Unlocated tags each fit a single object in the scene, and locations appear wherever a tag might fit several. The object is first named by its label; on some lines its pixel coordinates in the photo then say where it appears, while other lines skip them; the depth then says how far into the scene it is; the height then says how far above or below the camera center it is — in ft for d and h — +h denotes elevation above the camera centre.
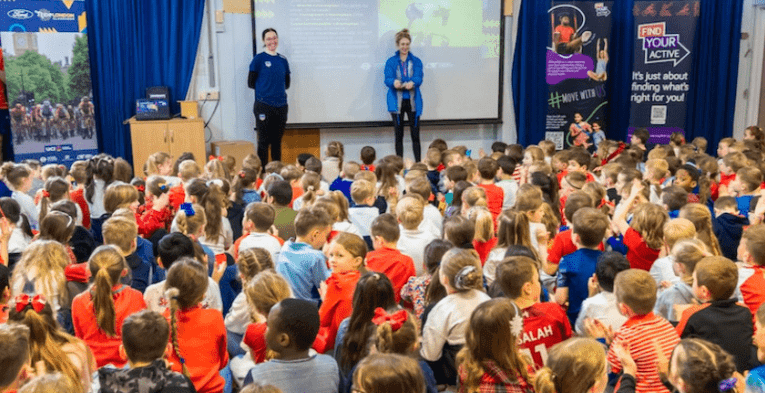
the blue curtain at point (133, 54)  24.82 +1.66
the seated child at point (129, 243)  10.37 -2.10
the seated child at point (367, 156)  20.02 -1.60
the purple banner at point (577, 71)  28.22 +1.06
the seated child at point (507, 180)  16.14 -1.92
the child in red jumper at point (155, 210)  13.38 -2.13
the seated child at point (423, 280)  9.70 -2.52
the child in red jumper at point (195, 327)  8.19 -2.63
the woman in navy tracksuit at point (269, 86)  24.88 +0.48
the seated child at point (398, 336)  7.31 -2.45
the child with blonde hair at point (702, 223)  11.48 -2.05
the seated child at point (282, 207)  13.37 -2.08
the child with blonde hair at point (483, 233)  11.80 -2.24
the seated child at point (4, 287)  8.95 -2.35
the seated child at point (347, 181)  16.62 -1.93
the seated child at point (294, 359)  6.97 -2.59
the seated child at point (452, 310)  8.57 -2.57
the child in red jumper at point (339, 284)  9.33 -2.46
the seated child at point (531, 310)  8.07 -2.47
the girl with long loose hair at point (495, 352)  7.16 -2.57
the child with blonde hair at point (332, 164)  20.42 -1.87
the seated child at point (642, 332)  7.69 -2.63
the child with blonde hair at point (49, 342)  7.34 -2.54
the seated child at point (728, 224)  13.41 -2.43
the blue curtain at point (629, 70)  29.48 +1.15
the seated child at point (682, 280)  9.40 -2.47
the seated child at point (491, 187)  15.40 -1.93
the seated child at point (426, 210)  13.58 -2.20
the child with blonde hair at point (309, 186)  14.70 -1.80
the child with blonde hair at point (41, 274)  9.20 -2.24
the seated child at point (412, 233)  12.07 -2.32
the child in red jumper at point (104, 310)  8.48 -2.51
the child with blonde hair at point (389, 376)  5.87 -2.30
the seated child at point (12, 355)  6.47 -2.32
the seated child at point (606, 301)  9.09 -2.64
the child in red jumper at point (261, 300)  8.21 -2.35
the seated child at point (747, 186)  14.80 -1.90
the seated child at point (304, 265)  10.60 -2.47
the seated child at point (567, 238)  11.91 -2.36
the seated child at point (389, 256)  10.59 -2.37
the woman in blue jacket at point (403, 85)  26.30 +0.51
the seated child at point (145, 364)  6.64 -2.53
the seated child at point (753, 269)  9.79 -2.45
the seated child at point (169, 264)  9.12 -2.40
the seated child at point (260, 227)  11.59 -2.14
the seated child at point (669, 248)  10.27 -2.33
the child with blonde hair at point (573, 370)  6.52 -2.51
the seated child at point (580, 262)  10.48 -2.44
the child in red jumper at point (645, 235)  11.66 -2.28
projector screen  26.37 +1.79
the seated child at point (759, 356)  7.01 -2.74
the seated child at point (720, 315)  8.25 -2.57
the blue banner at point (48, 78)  22.84 +0.76
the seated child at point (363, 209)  13.99 -2.18
